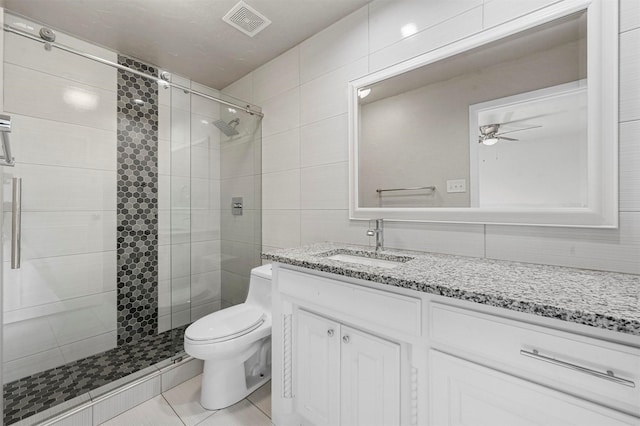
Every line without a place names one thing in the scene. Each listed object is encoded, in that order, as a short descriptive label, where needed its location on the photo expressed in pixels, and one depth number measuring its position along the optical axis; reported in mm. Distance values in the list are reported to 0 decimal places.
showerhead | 2297
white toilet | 1471
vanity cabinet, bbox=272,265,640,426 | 650
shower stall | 1586
